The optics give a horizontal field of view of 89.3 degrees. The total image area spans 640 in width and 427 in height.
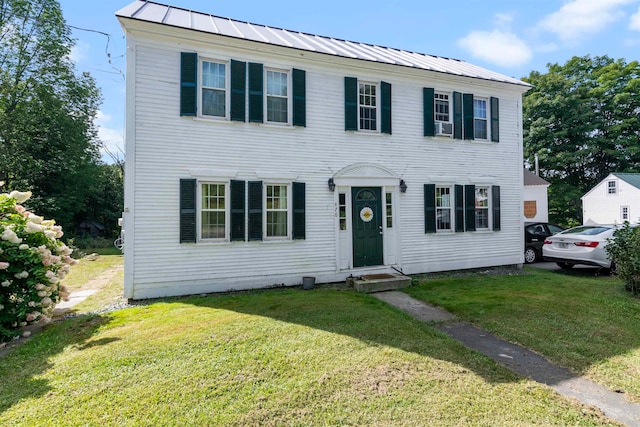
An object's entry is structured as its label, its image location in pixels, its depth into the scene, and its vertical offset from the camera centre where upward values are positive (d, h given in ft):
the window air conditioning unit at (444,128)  32.73 +9.43
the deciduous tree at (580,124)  97.55 +29.56
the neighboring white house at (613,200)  83.87 +5.58
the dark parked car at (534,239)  40.86 -2.31
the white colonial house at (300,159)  23.73 +5.50
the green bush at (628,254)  24.27 -2.64
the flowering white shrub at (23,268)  16.57 -2.40
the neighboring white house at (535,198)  73.67 +5.20
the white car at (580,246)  31.81 -2.63
